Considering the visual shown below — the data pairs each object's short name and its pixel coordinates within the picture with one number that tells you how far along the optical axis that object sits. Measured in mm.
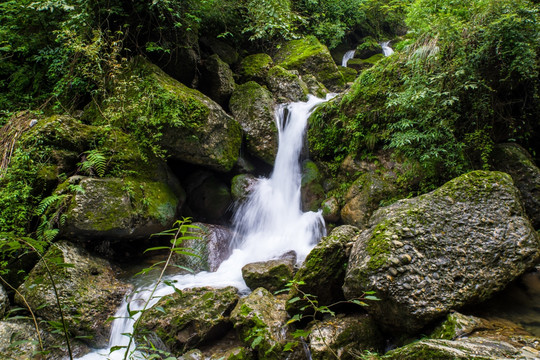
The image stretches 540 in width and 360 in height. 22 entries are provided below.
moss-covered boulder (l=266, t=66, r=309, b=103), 8227
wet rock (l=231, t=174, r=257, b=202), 6762
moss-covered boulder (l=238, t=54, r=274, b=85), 8758
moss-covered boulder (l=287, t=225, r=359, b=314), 3586
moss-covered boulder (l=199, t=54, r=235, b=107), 7574
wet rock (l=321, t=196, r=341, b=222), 5840
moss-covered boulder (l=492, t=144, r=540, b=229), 4344
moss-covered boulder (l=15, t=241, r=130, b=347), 3885
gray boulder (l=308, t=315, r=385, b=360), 3047
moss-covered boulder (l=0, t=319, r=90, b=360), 3438
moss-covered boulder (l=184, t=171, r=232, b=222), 6766
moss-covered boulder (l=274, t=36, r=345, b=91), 9641
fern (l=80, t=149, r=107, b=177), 4922
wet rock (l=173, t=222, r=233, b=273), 5473
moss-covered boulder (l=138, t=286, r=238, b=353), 3744
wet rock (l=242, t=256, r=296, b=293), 4555
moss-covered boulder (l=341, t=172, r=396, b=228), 5195
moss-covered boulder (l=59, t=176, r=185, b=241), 4496
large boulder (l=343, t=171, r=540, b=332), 2861
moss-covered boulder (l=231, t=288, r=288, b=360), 3332
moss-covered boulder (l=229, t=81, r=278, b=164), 7148
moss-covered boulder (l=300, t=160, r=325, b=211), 6395
